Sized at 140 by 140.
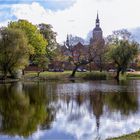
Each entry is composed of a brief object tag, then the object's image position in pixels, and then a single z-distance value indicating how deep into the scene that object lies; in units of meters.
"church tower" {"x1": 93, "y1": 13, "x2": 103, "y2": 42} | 184.45
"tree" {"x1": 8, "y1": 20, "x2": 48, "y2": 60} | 90.88
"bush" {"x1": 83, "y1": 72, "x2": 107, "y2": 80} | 87.54
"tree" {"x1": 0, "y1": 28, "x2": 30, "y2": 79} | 77.25
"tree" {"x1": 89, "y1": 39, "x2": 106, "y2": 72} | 91.69
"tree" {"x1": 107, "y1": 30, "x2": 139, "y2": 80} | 84.62
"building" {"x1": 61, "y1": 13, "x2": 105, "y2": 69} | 92.12
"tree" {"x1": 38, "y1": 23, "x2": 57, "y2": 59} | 106.33
